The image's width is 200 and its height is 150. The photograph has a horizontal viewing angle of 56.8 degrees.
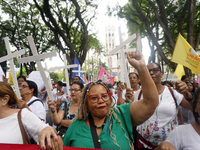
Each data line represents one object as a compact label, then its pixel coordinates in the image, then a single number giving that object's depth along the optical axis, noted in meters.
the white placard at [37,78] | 4.14
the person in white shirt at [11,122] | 1.55
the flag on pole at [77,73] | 7.61
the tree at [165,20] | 8.57
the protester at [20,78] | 4.61
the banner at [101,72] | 10.80
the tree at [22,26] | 15.85
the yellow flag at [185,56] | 3.02
